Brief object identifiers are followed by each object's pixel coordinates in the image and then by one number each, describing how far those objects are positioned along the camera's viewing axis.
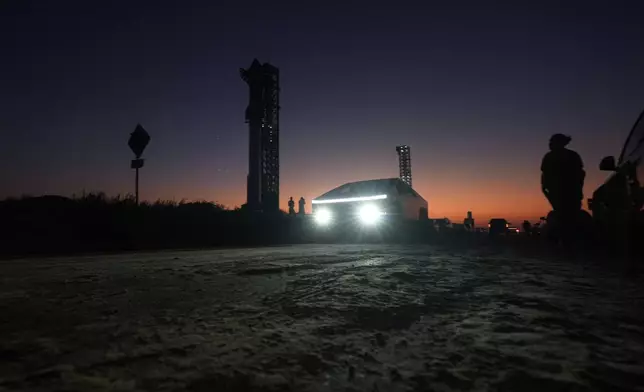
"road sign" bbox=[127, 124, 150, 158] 11.59
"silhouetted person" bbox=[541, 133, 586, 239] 5.40
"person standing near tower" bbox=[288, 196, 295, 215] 20.55
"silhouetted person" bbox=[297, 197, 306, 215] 19.95
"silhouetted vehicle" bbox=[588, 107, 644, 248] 4.54
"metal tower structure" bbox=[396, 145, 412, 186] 28.94
